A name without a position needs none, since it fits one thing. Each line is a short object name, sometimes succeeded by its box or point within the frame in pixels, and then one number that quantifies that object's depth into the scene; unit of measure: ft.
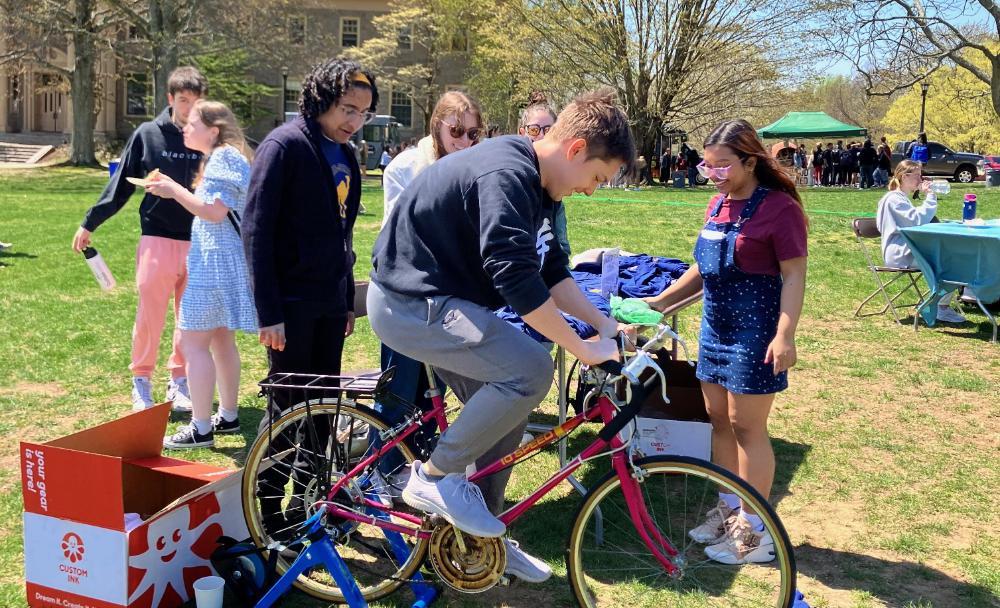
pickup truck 116.16
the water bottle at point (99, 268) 17.93
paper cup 10.10
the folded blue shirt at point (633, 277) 15.65
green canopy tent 106.83
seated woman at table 29.12
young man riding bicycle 8.80
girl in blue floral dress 14.73
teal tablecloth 26.09
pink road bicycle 9.89
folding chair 29.07
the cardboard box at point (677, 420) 15.51
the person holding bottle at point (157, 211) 16.89
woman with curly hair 11.20
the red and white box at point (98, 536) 9.89
